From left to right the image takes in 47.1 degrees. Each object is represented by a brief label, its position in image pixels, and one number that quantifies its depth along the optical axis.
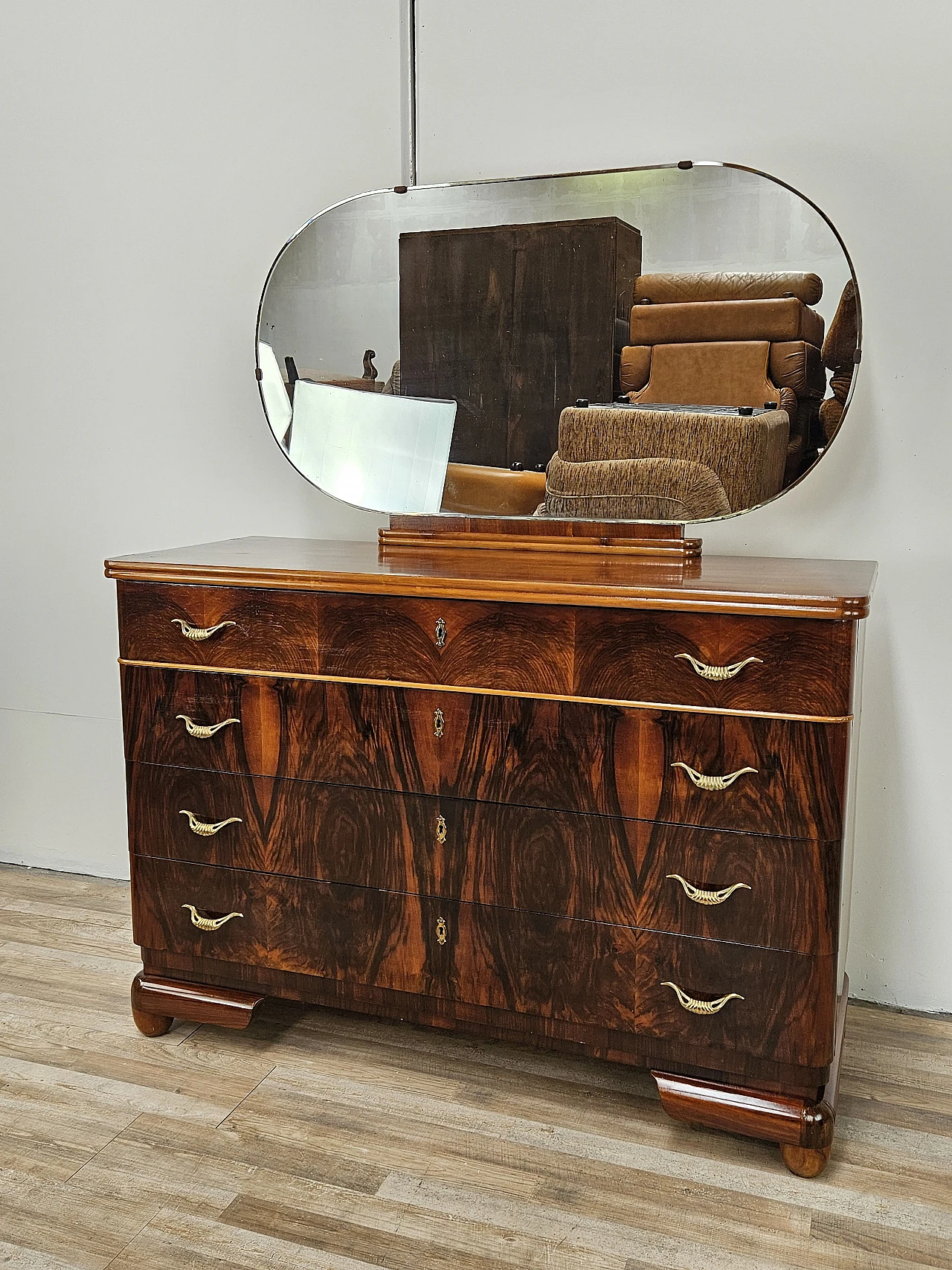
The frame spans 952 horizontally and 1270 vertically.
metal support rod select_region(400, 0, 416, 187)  2.22
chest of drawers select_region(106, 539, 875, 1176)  1.59
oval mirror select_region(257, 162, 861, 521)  1.92
